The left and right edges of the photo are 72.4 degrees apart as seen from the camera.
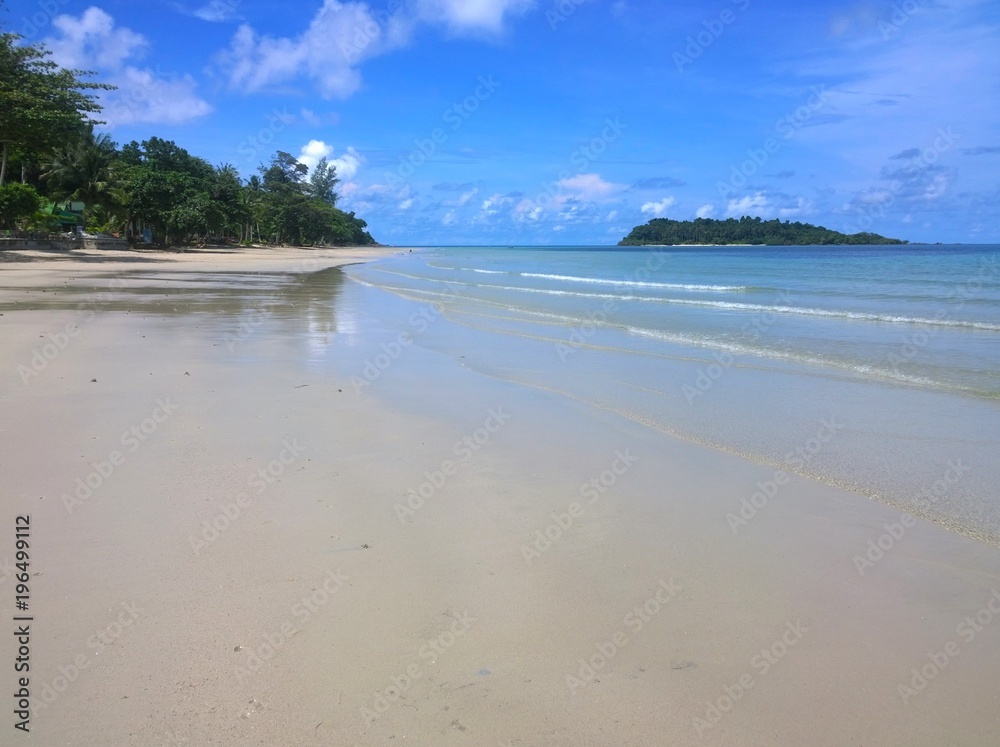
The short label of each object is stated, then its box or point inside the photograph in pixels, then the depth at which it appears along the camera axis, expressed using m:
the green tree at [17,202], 35.78
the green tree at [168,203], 48.69
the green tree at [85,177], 48.19
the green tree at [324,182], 132.95
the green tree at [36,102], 30.77
